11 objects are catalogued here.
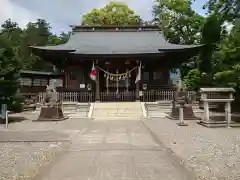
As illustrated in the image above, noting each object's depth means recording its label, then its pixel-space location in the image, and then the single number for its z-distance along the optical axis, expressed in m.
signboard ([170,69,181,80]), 22.12
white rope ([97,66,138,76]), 17.33
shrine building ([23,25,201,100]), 16.77
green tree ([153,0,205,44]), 26.13
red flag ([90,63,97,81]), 16.78
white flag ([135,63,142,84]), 16.77
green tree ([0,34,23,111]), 10.55
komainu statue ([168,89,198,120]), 11.82
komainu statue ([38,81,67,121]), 11.71
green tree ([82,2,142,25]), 32.35
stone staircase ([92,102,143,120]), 13.17
